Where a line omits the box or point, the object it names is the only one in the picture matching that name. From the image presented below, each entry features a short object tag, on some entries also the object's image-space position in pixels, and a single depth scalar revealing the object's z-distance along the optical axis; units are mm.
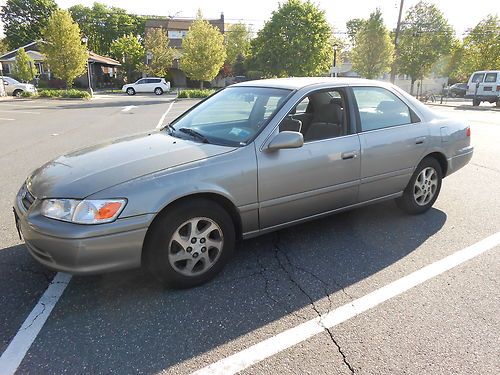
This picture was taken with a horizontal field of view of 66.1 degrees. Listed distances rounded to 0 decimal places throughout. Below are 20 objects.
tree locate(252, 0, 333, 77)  34250
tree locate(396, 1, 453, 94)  37312
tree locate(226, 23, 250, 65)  51719
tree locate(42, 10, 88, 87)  26375
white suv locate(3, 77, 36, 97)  28812
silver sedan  2611
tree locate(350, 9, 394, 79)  33688
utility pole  31703
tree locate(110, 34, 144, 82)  47250
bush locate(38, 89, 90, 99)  28031
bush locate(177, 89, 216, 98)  30219
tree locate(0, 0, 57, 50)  61188
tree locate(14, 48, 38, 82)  33594
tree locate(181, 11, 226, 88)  30797
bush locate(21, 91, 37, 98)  28131
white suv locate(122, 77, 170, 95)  37594
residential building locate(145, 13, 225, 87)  51719
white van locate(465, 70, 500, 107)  23203
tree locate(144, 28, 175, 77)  42878
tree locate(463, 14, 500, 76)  35344
